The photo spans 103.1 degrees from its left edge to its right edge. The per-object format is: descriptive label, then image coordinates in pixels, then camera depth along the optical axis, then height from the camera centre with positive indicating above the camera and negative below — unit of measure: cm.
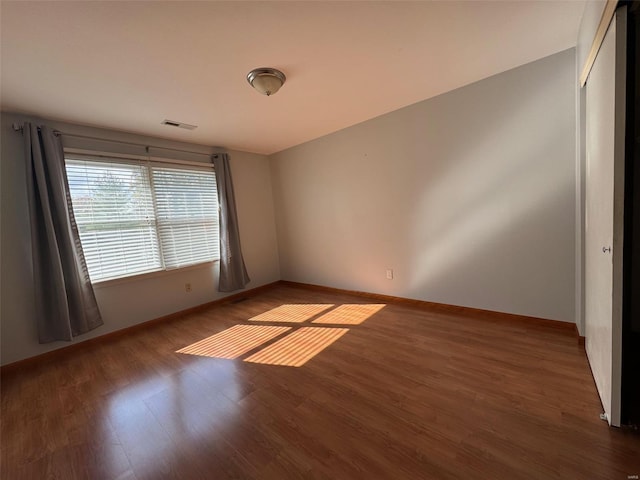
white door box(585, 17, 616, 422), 125 -7
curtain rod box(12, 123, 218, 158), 238 +115
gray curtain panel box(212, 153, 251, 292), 383 +1
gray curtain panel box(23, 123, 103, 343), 239 +4
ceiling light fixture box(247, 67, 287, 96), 199 +119
